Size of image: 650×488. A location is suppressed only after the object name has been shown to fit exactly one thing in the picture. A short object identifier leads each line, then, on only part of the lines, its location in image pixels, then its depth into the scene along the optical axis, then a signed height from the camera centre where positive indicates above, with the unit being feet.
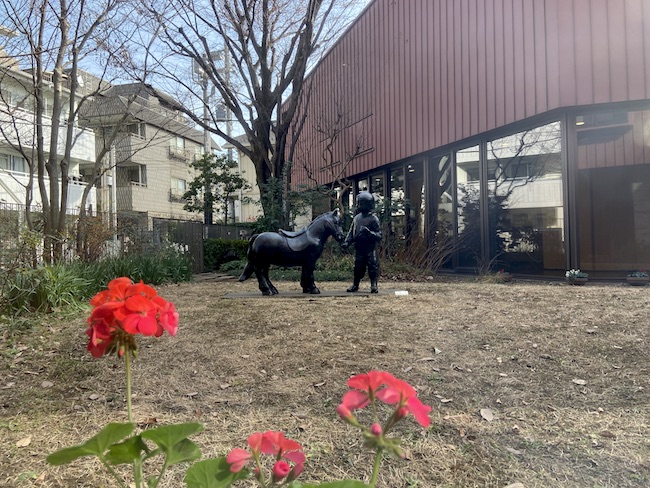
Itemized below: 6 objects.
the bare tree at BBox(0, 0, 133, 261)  21.66 +10.23
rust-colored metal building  22.72 +6.77
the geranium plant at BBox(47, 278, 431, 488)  2.21 -0.95
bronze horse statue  18.42 -0.03
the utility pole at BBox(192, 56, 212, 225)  41.11 +16.11
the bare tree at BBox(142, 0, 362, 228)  34.81 +15.90
